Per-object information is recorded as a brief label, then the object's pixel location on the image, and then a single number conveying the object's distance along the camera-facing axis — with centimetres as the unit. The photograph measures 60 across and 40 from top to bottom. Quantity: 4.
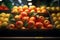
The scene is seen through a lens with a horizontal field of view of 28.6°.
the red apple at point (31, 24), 188
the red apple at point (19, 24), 189
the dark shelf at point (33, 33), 177
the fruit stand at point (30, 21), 178
